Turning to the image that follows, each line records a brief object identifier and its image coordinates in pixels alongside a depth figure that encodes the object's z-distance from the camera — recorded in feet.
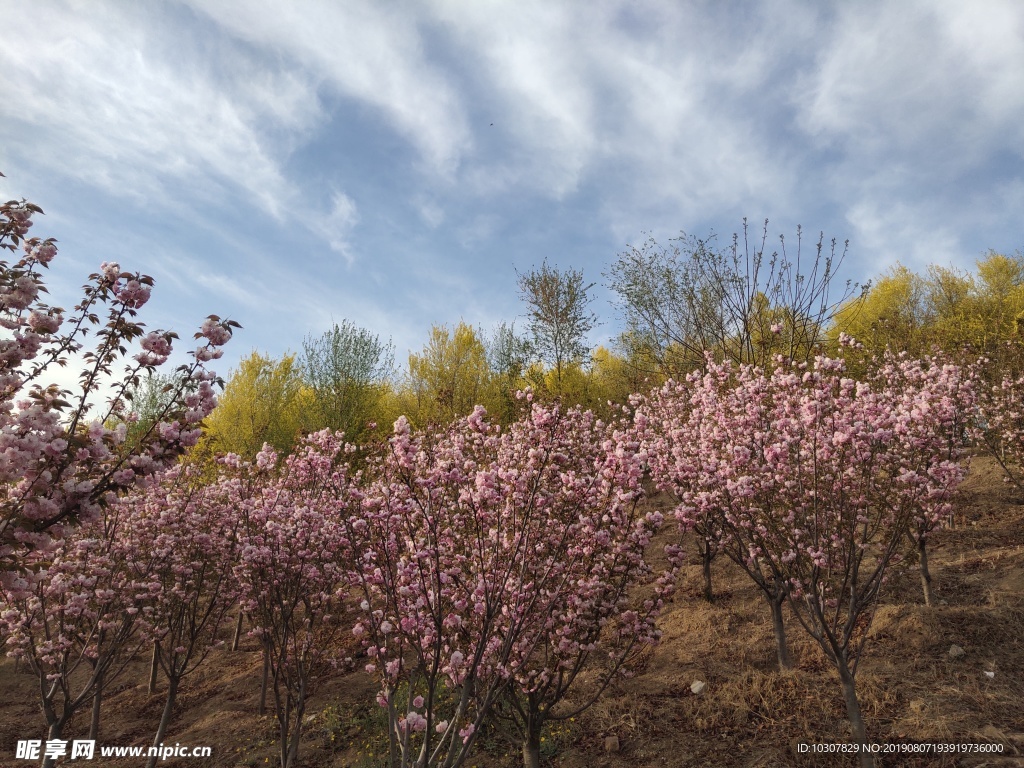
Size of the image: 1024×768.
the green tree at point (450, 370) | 92.38
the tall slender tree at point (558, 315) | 79.51
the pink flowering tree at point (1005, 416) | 35.96
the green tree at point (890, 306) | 78.25
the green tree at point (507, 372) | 88.33
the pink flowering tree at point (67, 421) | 10.73
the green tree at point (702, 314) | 42.55
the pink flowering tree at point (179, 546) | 24.63
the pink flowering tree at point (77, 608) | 21.20
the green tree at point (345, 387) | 80.84
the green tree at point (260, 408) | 86.12
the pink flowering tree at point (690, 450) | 20.83
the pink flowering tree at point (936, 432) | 16.89
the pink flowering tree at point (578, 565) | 14.48
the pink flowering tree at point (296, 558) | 19.56
